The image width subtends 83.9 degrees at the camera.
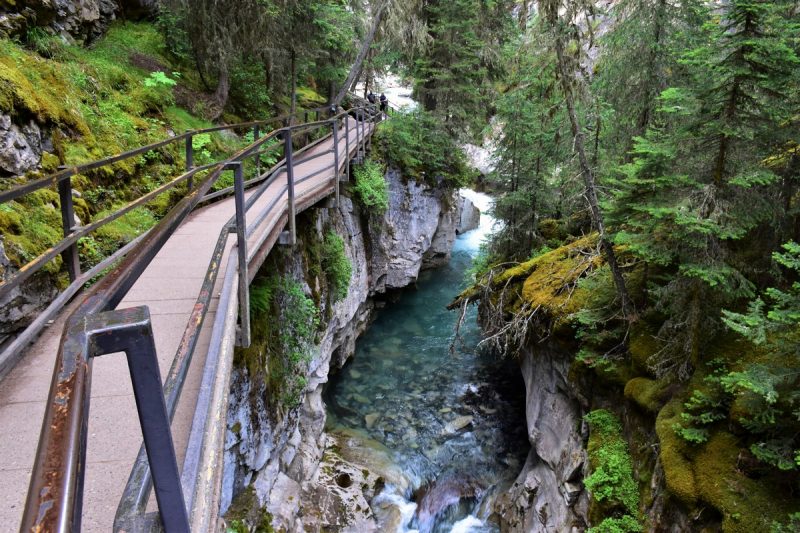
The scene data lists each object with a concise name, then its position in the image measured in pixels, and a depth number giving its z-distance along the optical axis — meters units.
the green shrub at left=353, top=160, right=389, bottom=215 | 13.73
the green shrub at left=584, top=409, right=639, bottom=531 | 6.70
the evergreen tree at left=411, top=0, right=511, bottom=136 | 16.86
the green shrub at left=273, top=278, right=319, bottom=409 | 7.54
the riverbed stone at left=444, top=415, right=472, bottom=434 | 11.83
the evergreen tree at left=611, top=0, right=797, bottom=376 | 5.51
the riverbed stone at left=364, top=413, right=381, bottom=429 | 12.00
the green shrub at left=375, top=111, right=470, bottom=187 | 16.92
